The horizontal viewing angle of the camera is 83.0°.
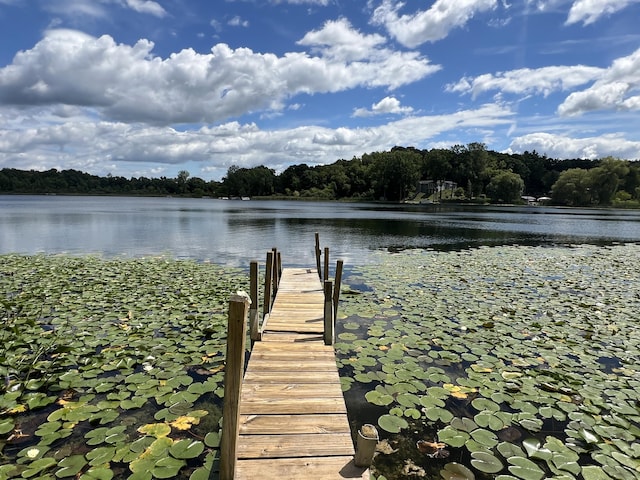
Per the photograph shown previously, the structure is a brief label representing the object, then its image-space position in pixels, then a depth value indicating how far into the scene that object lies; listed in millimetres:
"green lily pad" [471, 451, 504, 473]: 3869
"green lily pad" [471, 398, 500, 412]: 4938
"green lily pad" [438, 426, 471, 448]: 4257
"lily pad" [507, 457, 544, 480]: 3746
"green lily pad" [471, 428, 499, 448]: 4250
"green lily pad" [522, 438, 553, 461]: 4023
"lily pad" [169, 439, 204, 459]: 3934
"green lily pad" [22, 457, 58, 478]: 3564
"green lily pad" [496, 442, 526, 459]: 4061
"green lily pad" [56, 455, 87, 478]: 3574
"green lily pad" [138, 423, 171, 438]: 4234
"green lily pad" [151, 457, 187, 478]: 3646
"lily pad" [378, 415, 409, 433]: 4555
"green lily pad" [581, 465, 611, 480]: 3672
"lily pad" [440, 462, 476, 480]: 3803
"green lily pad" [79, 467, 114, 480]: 3517
